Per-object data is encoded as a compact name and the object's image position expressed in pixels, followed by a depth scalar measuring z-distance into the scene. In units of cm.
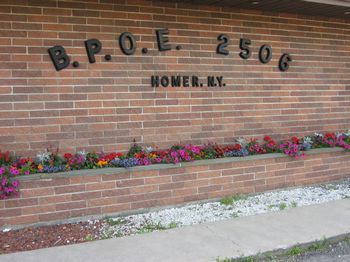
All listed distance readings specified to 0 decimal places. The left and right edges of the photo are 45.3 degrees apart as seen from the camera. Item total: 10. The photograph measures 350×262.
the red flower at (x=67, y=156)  516
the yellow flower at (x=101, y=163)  523
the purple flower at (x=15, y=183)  461
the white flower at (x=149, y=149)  568
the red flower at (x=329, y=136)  702
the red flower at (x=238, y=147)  618
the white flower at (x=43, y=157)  506
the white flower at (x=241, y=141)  635
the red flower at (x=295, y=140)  672
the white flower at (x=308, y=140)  669
